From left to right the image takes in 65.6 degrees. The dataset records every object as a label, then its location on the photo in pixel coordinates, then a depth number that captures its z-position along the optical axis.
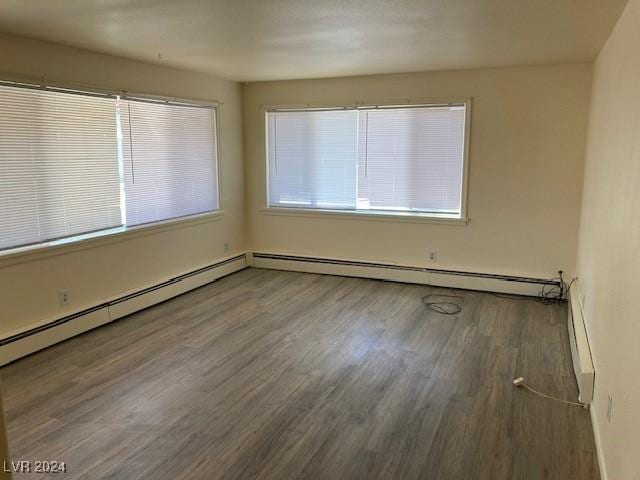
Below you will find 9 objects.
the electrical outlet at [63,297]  4.04
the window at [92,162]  3.63
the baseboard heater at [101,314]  3.66
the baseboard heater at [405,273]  5.22
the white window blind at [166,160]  4.68
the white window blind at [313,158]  5.89
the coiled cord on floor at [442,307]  4.79
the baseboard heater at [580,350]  2.91
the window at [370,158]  5.39
